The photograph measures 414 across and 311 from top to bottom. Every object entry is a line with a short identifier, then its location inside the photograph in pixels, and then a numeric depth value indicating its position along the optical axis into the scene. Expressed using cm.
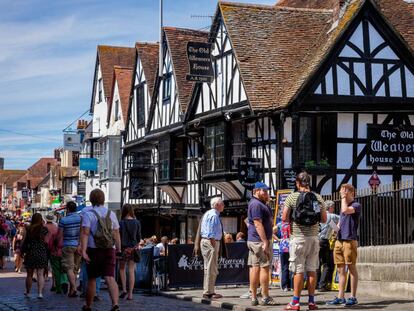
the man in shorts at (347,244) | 1245
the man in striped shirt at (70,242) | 1495
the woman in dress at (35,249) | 1511
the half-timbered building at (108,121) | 4259
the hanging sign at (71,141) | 5131
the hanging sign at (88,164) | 4516
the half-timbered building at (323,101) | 2502
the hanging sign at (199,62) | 2795
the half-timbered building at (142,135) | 3738
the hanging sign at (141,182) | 3750
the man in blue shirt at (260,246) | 1262
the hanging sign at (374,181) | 2372
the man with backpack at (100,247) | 1107
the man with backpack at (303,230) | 1138
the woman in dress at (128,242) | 1477
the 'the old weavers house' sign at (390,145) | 2553
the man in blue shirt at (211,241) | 1423
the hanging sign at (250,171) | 2581
